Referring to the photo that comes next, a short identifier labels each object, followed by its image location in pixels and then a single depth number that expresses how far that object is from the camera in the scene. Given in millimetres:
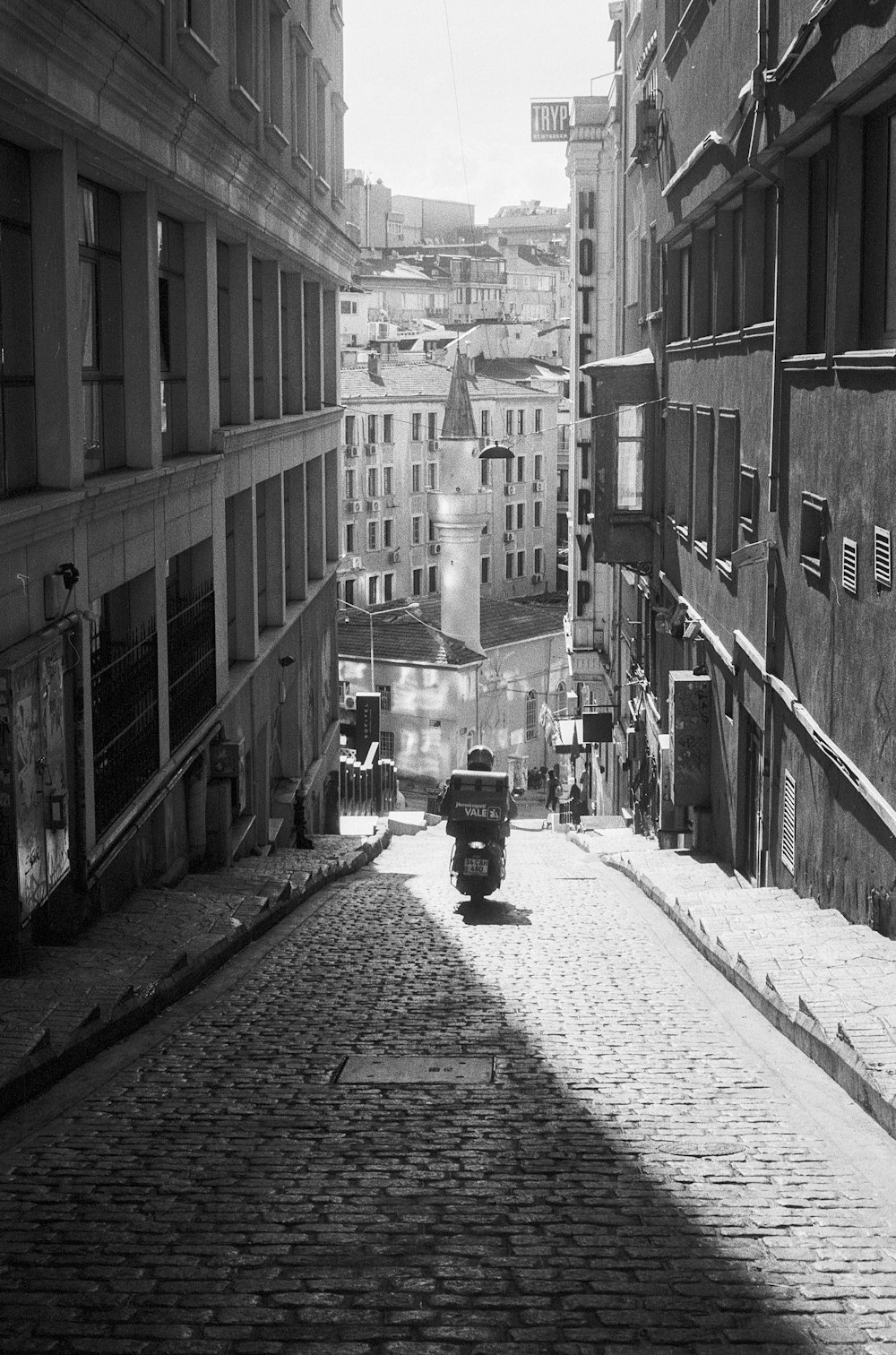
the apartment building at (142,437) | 10531
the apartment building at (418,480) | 69812
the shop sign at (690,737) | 19188
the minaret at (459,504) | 59812
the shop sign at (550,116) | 80812
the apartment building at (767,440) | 11383
